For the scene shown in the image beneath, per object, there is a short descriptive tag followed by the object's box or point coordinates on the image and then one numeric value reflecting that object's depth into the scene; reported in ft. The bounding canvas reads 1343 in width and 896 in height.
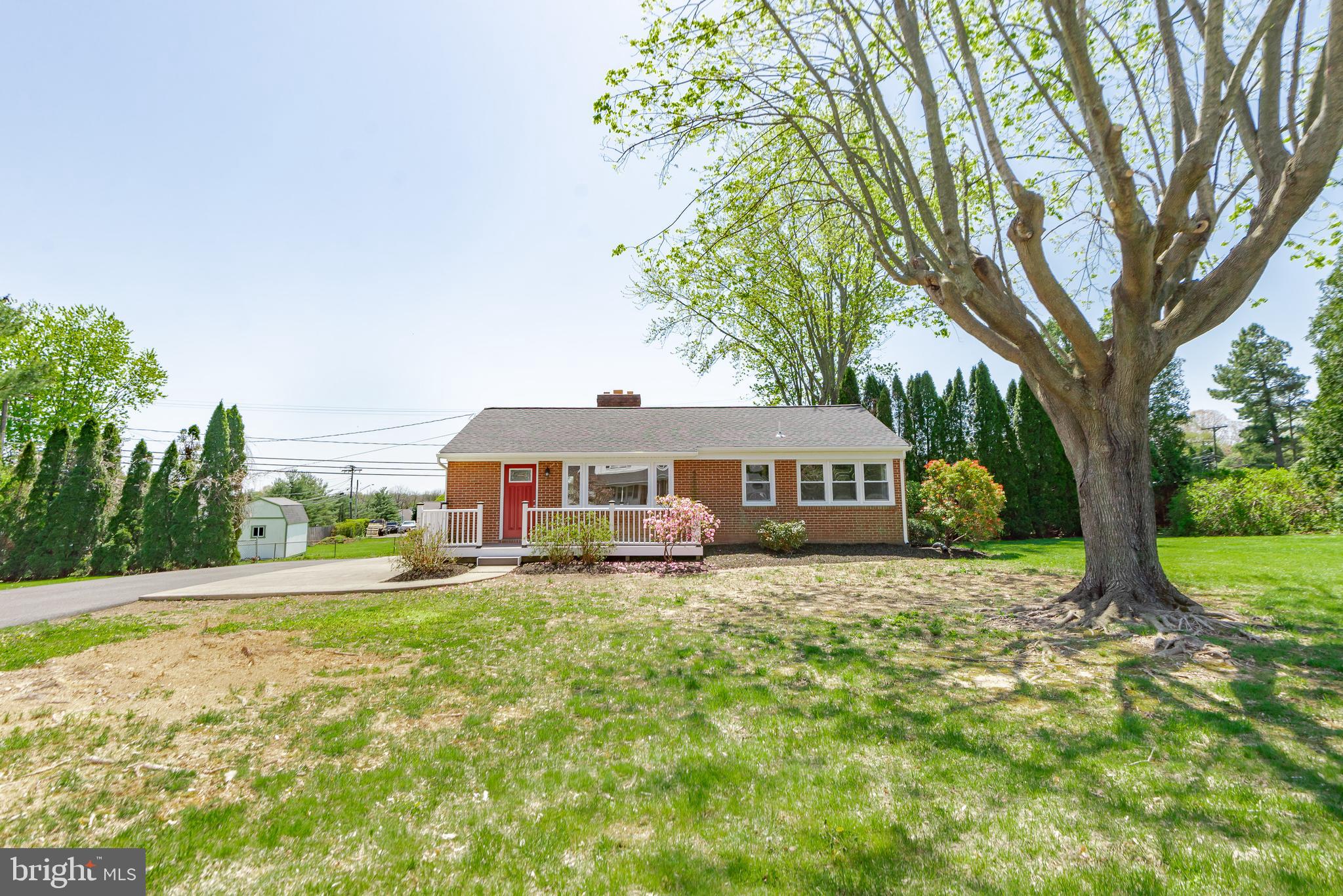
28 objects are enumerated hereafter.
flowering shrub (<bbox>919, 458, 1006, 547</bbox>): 48.65
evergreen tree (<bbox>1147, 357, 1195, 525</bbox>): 74.13
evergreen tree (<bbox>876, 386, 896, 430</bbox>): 78.59
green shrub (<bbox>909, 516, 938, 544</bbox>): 52.80
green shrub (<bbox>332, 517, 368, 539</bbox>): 133.18
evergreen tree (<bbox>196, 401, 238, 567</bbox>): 59.93
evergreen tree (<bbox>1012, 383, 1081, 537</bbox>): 70.38
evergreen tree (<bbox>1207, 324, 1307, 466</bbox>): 120.16
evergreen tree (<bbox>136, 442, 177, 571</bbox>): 57.41
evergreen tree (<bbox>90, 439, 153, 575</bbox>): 55.47
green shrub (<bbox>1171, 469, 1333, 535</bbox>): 58.08
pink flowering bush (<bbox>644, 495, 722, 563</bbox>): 43.06
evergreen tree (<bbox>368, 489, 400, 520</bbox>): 176.04
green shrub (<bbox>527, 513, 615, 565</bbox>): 41.83
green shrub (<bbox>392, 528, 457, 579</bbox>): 38.17
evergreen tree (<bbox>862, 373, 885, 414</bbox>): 80.23
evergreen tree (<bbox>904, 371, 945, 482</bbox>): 77.77
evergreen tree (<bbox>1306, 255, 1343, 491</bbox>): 59.52
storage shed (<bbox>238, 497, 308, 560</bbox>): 98.58
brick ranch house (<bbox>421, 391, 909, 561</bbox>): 52.90
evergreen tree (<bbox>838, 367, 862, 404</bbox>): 77.87
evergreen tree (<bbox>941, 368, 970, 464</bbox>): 76.28
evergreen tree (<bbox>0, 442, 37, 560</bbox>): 51.70
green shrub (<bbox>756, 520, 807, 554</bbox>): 48.44
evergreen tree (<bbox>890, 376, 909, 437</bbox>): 79.77
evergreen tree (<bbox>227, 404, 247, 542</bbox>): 63.67
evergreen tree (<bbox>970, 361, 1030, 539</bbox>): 70.44
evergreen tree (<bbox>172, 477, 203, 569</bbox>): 58.54
